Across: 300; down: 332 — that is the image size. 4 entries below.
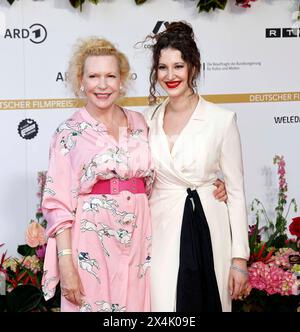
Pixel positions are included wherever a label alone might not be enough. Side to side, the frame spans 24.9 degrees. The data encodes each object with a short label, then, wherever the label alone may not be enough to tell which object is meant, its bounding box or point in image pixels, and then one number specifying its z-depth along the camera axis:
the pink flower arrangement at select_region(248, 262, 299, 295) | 3.26
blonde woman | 2.58
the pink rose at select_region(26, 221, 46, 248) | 3.49
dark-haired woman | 2.64
